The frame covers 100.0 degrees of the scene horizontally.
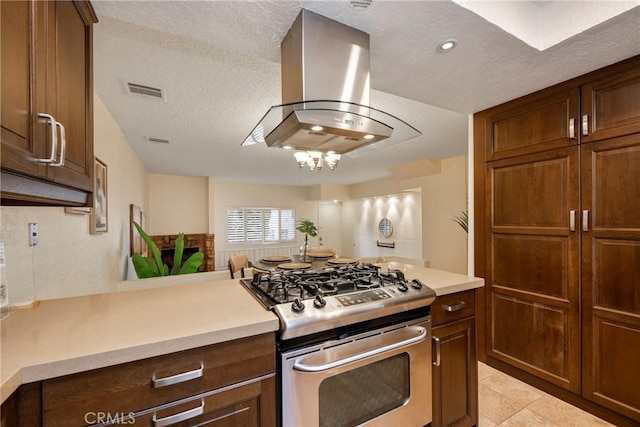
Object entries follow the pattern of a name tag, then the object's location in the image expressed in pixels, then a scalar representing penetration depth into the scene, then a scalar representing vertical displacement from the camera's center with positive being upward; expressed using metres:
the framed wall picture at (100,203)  2.16 +0.11
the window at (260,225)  7.16 -0.30
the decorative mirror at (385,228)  6.42 -0.34
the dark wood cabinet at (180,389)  0.74 -0.54
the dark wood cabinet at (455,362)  1.39 -0.80
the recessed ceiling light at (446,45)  1.34 +0.86
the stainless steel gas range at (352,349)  1.01 -0.56
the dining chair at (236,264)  3.70 -0.71
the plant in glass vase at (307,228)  3.93 -0.21
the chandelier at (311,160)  2.97 +0.63
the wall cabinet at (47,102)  0.69 +0.35
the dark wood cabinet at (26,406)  0.68 -0.49
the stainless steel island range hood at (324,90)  1.19 +0.59
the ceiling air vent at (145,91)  2.01 +0.96
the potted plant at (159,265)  2.99 -0.57
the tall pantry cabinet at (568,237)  1.55 -0.16
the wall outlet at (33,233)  1.34 -0.09
